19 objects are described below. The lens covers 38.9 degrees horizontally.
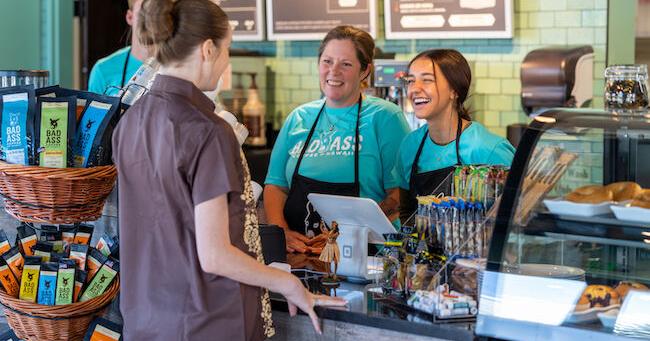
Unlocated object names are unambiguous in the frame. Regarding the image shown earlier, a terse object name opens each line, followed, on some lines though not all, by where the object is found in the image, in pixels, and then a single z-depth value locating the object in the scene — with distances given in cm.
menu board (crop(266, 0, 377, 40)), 696
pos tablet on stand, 281
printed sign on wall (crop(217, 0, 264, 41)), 751
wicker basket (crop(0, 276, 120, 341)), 283
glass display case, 221
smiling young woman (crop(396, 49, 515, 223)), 347
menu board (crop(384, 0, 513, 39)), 646
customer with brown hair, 216
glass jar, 262
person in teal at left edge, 425
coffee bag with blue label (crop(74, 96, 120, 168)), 279
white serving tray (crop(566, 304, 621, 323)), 220
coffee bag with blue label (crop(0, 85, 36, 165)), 276
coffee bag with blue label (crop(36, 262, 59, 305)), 286
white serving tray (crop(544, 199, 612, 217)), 227
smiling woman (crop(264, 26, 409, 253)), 381
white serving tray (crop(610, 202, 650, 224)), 221
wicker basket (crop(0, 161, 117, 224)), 272
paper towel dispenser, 588
